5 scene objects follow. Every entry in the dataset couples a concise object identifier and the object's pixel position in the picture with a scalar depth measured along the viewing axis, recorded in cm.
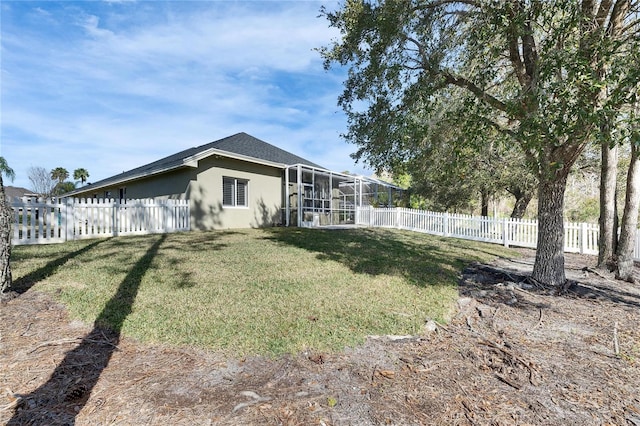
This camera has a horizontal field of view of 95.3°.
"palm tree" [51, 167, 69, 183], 4100
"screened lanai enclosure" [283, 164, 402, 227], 1555
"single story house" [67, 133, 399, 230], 1248
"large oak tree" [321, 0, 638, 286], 394
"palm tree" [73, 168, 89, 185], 4503
